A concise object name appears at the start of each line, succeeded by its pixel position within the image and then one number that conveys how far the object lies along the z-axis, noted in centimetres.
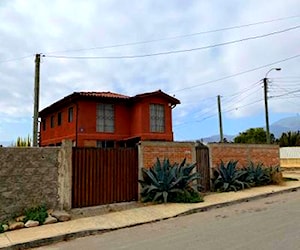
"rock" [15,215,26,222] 647
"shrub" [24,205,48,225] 645
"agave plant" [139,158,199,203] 827
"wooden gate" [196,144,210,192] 1003
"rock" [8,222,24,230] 613
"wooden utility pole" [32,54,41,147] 1265
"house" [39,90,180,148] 1607
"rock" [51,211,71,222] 656
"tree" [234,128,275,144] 3529
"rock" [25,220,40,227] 624
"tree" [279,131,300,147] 2797
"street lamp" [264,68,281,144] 2036
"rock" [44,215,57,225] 642
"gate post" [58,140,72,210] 722
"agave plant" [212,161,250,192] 1007
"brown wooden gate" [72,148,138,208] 757
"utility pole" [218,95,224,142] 2636
